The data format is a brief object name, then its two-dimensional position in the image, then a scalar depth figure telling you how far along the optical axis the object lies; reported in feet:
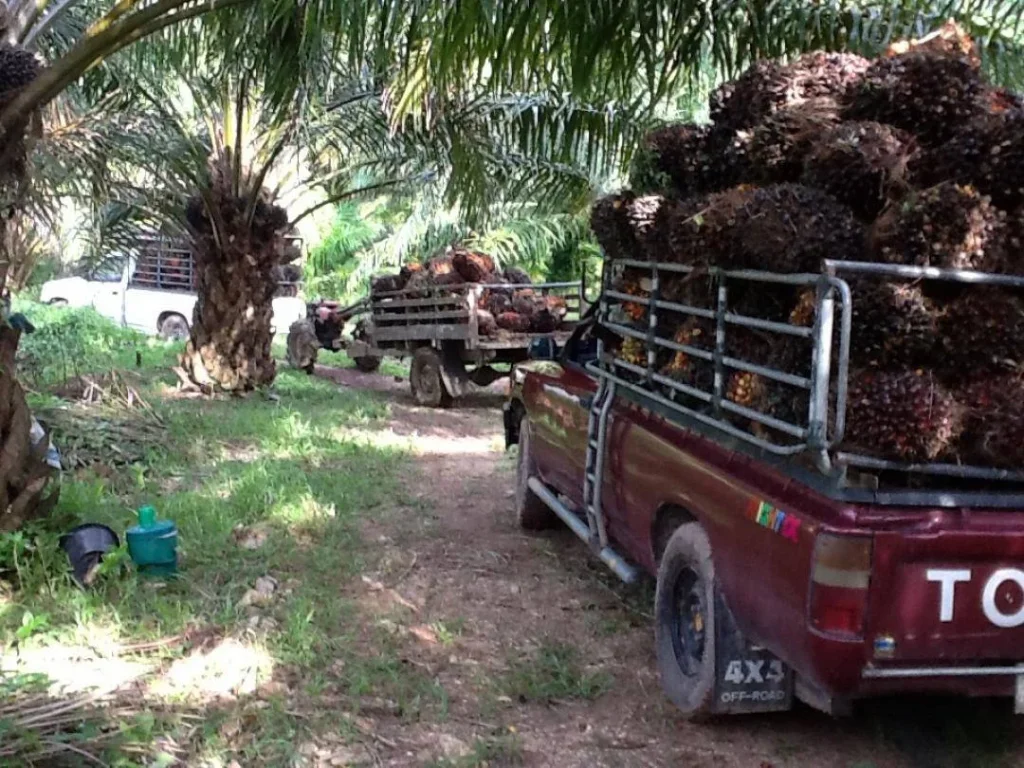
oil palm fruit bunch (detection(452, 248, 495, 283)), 41.52
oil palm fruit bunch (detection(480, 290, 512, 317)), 39.55
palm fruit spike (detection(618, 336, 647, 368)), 15.97
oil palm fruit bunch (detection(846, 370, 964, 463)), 10.35
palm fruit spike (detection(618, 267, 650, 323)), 16.17
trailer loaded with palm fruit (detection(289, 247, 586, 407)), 38.99
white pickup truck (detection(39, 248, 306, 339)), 65.72
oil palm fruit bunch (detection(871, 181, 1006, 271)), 10.89
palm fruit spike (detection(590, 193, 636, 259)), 16.40
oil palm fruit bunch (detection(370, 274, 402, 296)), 46.44
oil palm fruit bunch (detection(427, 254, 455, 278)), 43.03
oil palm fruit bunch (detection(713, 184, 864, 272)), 11.52
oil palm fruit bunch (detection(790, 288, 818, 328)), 11.37
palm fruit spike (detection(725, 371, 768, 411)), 12.09
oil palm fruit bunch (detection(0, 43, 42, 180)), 16.74
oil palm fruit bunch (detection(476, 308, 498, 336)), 38.65
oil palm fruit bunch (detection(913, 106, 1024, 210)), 11.30
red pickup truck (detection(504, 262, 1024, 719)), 10.17
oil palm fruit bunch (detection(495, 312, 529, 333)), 39.11
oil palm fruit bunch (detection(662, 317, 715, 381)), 13.73
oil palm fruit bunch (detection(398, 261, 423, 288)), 45.50
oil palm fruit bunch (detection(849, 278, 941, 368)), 10.61
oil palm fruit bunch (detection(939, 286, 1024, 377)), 10.82
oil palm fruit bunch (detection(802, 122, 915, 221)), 11.68
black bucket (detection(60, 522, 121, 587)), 17.29
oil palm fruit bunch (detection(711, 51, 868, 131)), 13.50
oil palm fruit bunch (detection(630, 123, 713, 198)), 15.33
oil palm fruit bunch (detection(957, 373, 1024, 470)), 10.55
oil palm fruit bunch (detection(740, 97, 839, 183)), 12.91
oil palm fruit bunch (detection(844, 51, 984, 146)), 12.10
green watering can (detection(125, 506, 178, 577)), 17.67
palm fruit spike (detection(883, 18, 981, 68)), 12.60
